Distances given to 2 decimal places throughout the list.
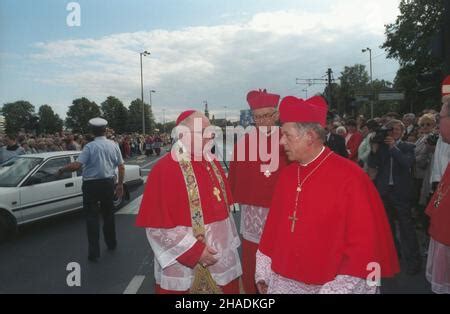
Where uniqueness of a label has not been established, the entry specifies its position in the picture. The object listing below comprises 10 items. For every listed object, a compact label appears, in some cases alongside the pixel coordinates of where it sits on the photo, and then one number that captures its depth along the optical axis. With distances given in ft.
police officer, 18.89
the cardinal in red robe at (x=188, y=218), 9.39
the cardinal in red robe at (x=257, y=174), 12.67
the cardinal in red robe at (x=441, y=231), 9.78
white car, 22.75
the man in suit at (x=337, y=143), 25.98
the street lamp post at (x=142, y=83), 158.71
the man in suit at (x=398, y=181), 16.71
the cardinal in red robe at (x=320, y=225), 7.14
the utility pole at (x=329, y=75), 145.46
